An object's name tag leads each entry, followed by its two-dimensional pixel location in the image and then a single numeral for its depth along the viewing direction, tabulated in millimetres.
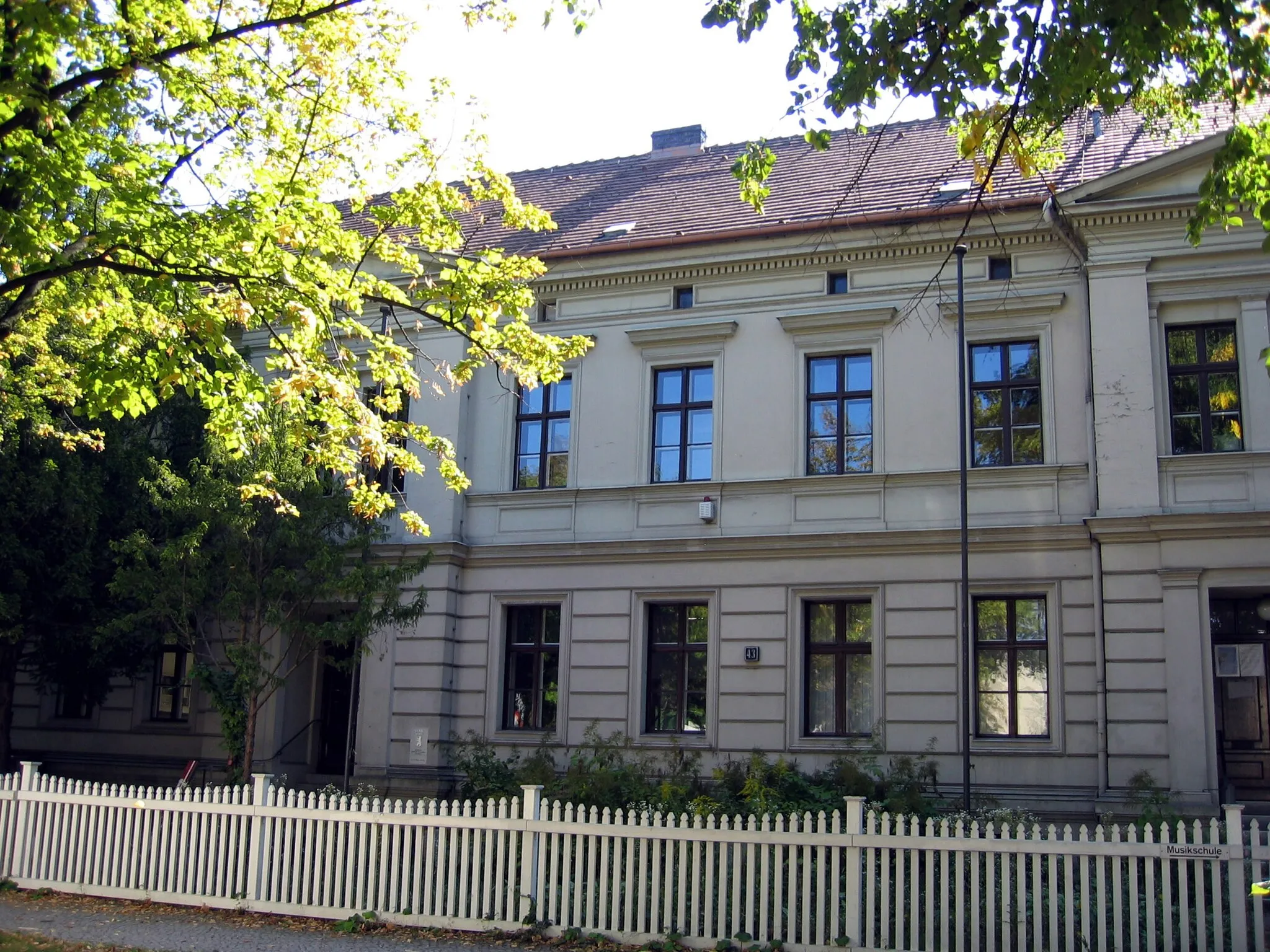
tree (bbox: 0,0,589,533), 10570
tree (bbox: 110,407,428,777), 15711
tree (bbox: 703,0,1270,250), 7484
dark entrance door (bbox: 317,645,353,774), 21047
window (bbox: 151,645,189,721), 21531
